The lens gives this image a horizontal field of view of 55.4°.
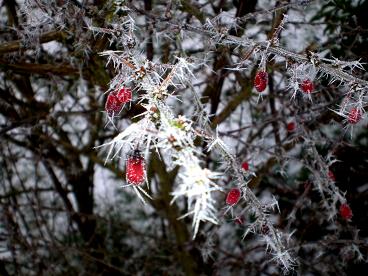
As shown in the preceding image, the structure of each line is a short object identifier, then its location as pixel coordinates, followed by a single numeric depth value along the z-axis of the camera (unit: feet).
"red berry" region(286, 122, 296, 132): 1.07
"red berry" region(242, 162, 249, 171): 0.96
